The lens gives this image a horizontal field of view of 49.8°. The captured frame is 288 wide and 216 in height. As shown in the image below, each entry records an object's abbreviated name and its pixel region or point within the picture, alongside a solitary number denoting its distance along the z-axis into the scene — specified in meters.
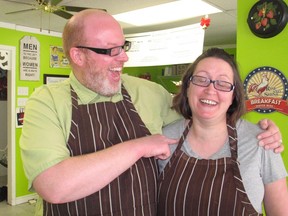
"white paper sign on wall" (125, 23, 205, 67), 3.67
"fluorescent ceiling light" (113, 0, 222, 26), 3.51
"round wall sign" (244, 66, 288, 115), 2.39
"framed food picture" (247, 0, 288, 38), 2.33
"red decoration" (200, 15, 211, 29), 3.42
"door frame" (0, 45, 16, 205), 4.75
